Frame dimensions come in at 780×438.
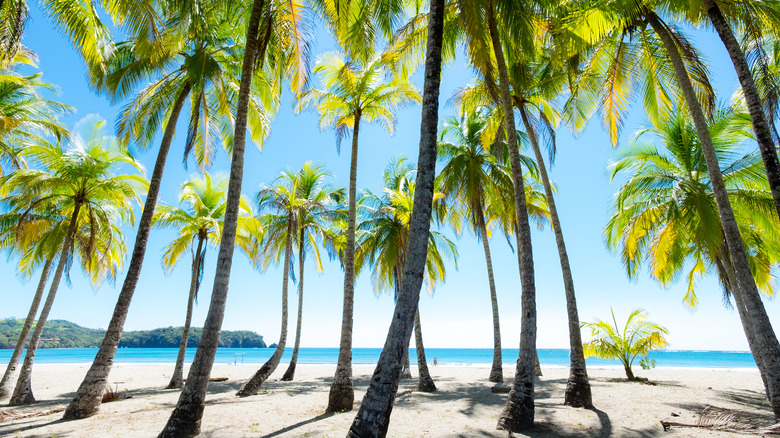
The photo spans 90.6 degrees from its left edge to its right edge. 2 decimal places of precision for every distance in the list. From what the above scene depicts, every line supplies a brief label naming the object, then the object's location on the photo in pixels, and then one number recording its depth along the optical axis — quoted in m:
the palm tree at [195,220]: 14.38
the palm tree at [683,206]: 10.00
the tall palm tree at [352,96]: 10.77
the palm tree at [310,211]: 16.27
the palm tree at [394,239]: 14.77
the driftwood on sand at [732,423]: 6.06
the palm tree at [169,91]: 7.82
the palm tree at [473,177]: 14.80
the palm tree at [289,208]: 15.04
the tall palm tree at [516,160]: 6.72
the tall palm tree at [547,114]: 8.38
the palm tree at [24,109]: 10.25
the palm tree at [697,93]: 6.31
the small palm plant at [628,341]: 13.70
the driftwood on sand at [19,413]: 7.96
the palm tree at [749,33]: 5.97
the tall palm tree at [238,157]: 5.99
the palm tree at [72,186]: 10.51
